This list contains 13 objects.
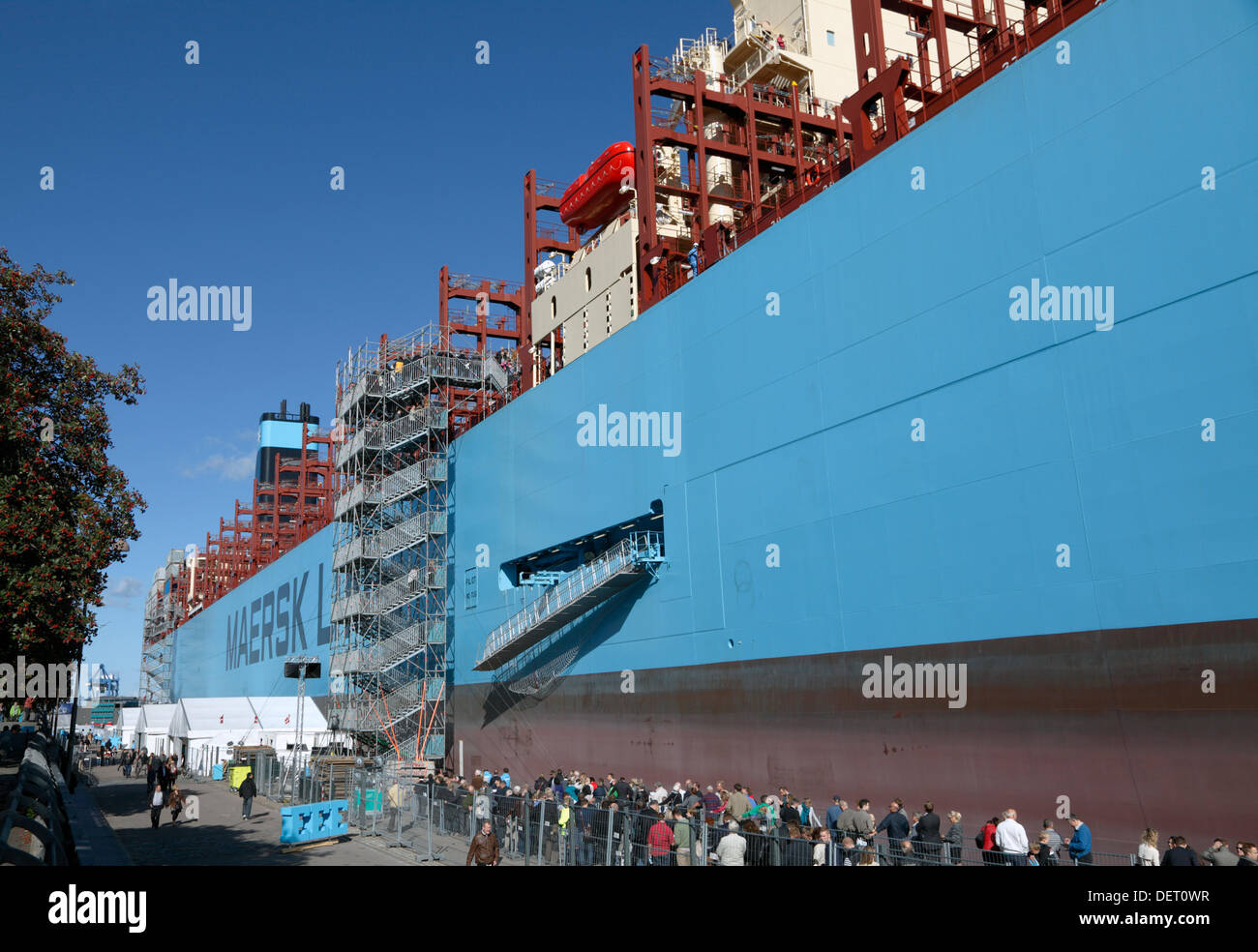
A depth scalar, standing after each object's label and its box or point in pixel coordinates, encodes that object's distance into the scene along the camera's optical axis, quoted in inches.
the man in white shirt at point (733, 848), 454.0
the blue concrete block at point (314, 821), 727.7
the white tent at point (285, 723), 1448.1
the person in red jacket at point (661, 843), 501.4
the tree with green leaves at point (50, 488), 734.5
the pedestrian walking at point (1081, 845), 453.1
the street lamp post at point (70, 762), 1179.8
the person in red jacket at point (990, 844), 458.6
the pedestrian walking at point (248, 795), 927.0
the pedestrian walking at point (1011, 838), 456.3
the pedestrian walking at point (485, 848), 474.8
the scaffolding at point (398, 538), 1451.8
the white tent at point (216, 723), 1439.5
